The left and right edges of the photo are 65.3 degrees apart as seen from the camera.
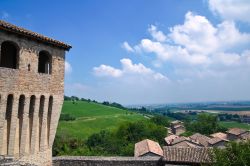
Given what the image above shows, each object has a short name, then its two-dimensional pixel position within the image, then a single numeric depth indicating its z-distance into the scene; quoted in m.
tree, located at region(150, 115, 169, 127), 61.14
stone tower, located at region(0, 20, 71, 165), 8.62
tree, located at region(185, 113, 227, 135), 56.05
